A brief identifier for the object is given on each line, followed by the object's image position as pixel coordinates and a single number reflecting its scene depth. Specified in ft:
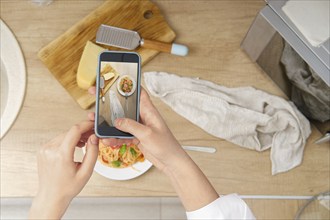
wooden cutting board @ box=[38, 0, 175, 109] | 3.10
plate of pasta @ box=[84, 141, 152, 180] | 2.95
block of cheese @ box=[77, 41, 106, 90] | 3.00
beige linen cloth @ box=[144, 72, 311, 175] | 3.13
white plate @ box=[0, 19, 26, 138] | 3.09
